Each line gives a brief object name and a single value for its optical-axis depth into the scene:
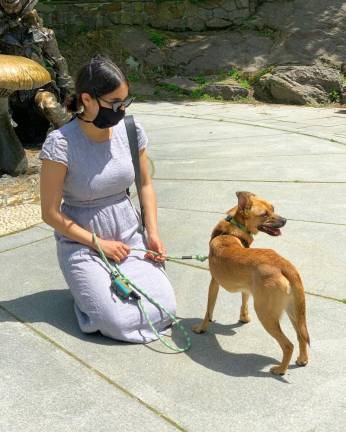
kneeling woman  3.52
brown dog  3.05
